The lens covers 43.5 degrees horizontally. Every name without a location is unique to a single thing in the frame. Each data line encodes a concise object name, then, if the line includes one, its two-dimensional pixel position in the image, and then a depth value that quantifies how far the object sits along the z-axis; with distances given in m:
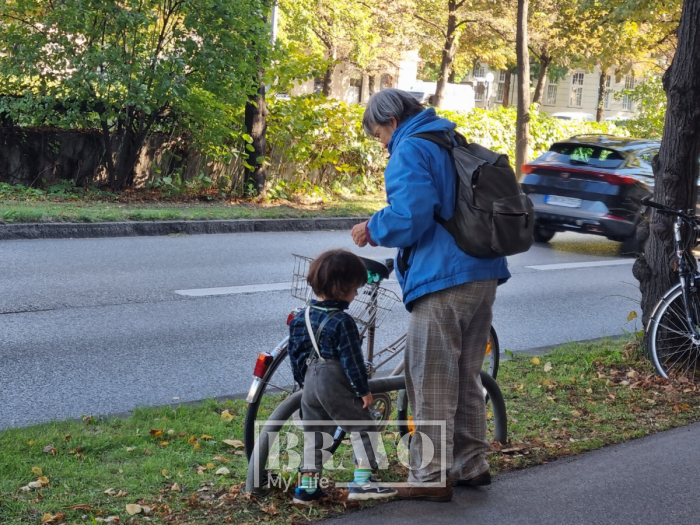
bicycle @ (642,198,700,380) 5.92
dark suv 13.30
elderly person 3.53
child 3.55
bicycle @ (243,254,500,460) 3.98
